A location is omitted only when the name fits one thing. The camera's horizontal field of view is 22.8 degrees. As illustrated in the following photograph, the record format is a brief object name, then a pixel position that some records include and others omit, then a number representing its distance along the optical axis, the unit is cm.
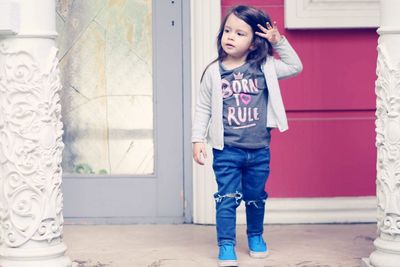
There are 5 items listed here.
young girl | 460
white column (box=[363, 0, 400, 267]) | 426
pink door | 568
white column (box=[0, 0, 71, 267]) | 427
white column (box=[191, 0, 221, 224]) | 560
